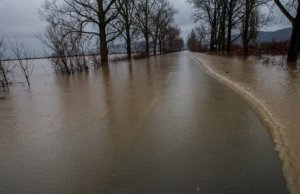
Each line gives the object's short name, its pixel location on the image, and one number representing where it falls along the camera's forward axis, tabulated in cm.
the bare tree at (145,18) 2630
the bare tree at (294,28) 1177
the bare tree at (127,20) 1887
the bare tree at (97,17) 1553
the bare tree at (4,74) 949
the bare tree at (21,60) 982
